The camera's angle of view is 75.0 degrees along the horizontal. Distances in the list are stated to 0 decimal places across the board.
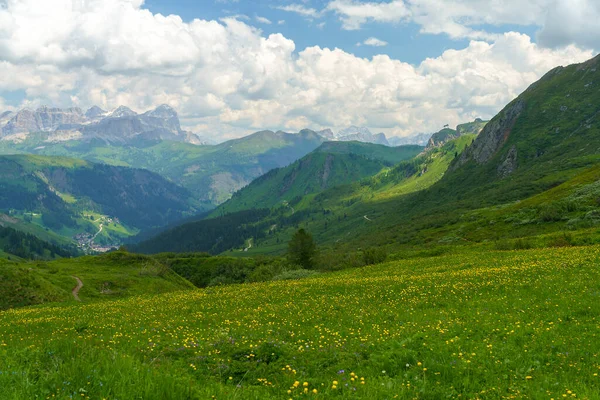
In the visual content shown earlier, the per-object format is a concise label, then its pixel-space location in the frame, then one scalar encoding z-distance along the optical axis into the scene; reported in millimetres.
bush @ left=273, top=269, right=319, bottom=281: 63819
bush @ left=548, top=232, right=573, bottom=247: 57297
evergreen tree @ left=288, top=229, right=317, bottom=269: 93000
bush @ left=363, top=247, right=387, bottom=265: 71125
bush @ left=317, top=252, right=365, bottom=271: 73494
